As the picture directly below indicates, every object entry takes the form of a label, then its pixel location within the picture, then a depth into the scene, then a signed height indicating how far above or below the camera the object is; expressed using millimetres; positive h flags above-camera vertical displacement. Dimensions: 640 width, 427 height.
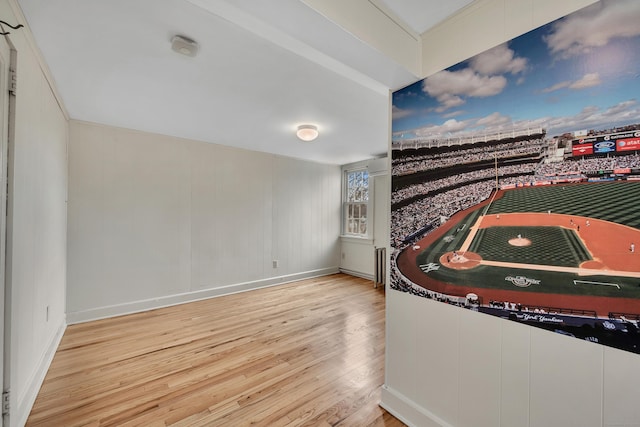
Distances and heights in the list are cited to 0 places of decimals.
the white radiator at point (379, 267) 4621 -997
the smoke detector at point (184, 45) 1614 +1071
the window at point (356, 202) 5395 +200
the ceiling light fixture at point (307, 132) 3166 +986
